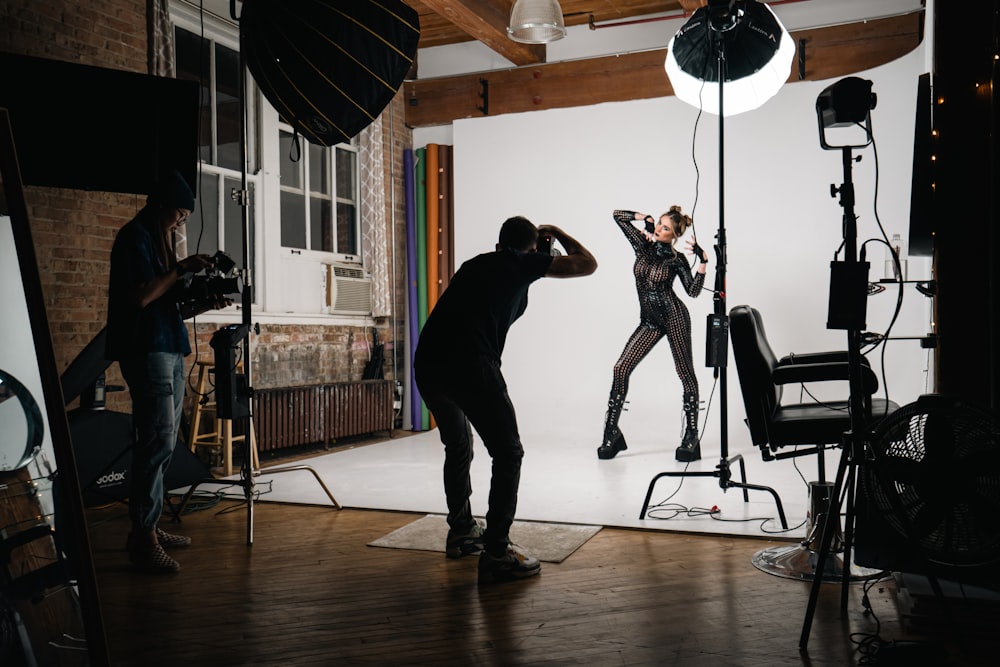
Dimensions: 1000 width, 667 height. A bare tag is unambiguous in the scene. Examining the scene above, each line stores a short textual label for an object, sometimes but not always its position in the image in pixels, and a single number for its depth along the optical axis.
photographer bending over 3.08
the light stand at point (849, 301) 2.40
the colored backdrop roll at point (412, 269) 7.95
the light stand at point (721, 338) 3.87
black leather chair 2.97
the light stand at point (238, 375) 3.74
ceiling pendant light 5.37
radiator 6.09
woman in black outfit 6.07
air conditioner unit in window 7.21
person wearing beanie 3.22
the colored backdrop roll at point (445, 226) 7.98
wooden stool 5.27
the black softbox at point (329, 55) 2.80
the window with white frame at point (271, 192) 6.13
